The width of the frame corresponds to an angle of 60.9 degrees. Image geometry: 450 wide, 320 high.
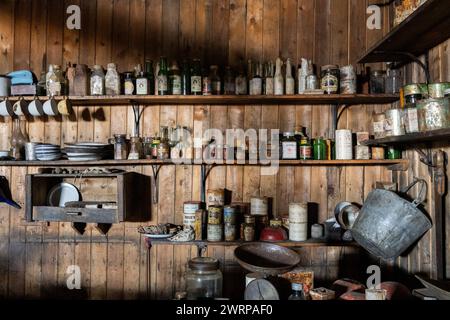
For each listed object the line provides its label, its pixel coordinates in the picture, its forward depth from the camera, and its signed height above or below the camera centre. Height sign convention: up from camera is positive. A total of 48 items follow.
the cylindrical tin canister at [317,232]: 2.06 -0.34
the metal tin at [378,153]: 2.06 +0.08
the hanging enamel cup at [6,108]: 2.15 +0.34
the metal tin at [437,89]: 1.40 +0.29
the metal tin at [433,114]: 1.32 +0.19
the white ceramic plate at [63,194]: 2.23 -0.15
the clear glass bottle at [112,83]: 2.12 +0.47
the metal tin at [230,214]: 2.03 -0.25
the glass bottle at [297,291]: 1.36 -0.44
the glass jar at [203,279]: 1.56 -0.46
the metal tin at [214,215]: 2.02 -0.25
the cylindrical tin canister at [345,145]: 2.07 +0.13
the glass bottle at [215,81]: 2.10 +0.48
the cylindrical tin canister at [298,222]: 2.02 -0.29
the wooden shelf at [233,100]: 2.02 +0.38
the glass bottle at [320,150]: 2.09 +0.10
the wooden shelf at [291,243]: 2.00 -0.39
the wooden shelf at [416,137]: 1.26 +0.12
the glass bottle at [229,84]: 2.12 +0.47
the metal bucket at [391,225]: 1.66 -0.25
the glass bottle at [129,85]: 2.10 +0.46
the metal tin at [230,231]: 2.03 -0.33
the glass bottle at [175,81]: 2.10 +0.48
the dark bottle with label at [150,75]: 2.12 +0.52
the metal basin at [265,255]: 1.54 -0.36
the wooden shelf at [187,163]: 2.03 +0.03
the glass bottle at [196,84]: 2.08 +0.46
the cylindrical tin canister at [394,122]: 1.66 +0.20
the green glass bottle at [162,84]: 2.09 +0.46
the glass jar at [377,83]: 2.08 +0.46
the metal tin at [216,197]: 2.12 -0.16
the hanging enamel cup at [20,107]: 2.13 +0.35
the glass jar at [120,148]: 2.12 +0.11
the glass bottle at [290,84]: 2.10 +0.46
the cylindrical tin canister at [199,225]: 2.05 -0.31
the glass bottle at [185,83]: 2.12 +0.47
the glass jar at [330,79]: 2.02 +0.47
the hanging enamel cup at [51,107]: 2.11 +0.34
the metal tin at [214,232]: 2.02 -0.34
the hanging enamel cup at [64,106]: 2.08 +0.34
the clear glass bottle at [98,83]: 2.11 +0.47
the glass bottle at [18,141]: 2.19 +0.16
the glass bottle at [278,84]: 2.08 +0.46
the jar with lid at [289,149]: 2.05 +0.10
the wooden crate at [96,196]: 2.02 -0.16
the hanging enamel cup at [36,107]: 2.12 +0.34
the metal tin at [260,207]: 2.12 -0.22
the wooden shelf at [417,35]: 1.38 +0.57
